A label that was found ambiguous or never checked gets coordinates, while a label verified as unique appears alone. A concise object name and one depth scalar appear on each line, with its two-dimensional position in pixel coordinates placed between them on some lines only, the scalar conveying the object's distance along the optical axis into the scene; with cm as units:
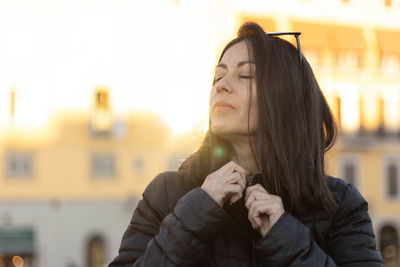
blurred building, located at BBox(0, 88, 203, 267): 2391
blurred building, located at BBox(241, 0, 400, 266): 2797
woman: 172
